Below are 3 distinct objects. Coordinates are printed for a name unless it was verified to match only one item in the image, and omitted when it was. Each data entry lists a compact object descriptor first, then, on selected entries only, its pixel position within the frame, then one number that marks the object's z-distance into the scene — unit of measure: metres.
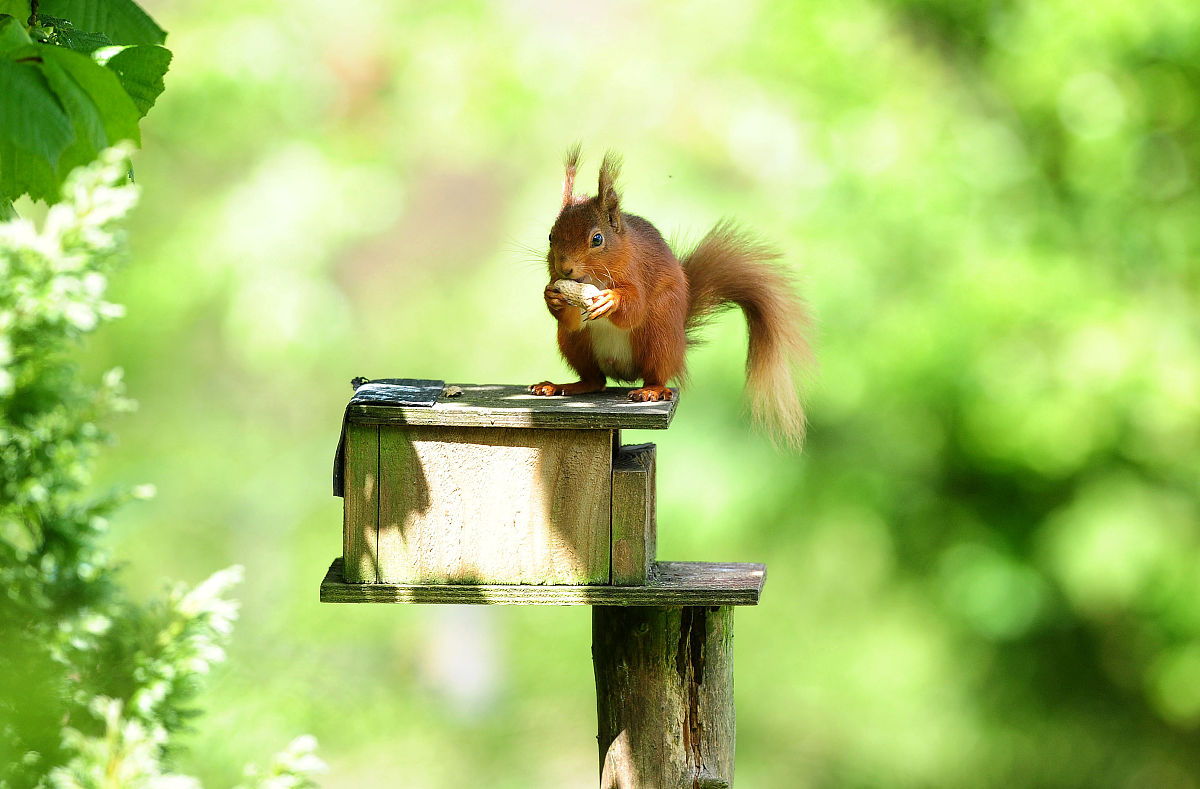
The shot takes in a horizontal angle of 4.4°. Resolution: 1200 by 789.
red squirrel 11.84
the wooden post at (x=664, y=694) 11.87
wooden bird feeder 11.77
